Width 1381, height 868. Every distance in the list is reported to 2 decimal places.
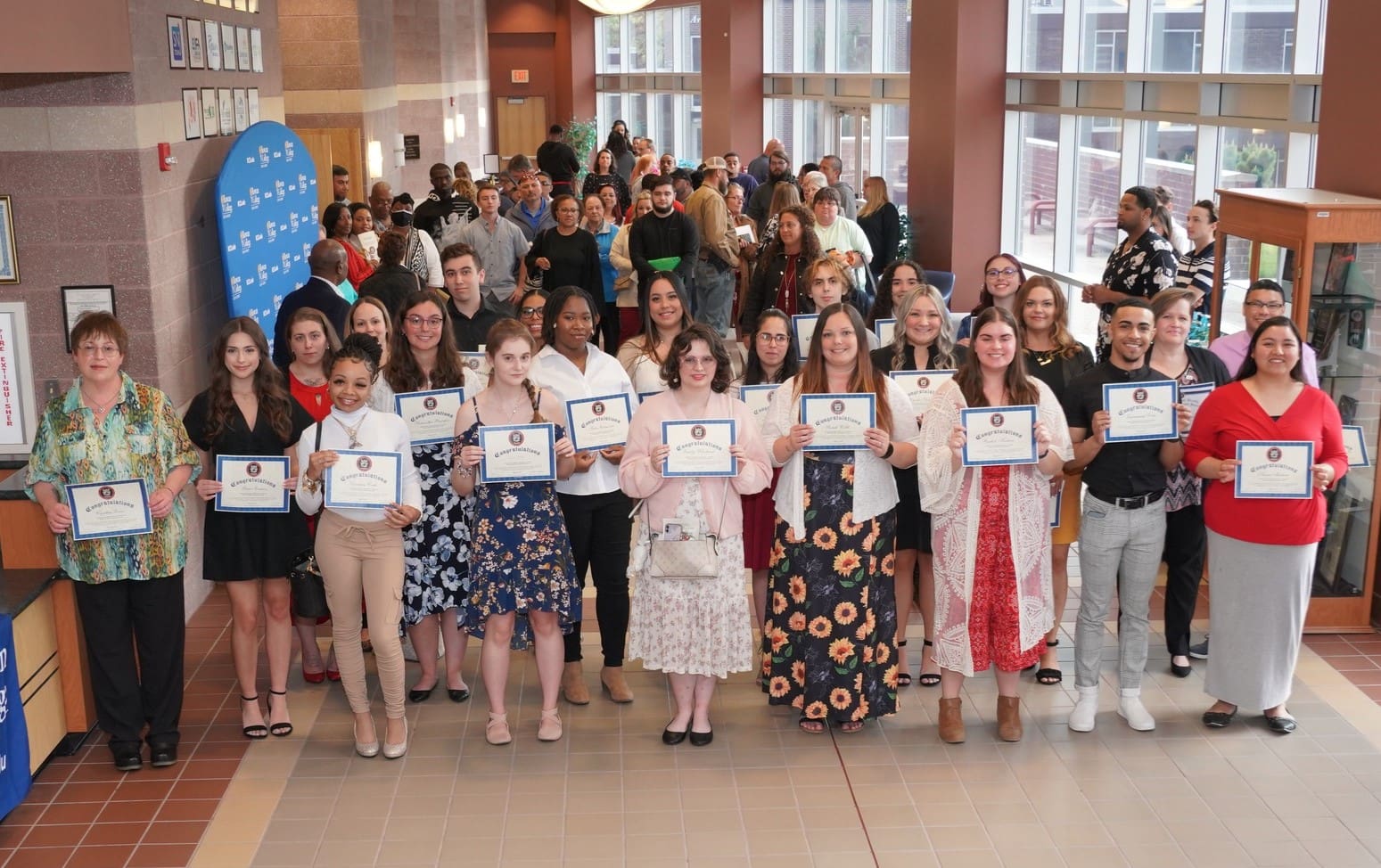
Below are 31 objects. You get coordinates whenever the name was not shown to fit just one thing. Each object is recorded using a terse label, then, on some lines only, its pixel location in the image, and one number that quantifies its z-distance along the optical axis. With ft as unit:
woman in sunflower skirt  16.76
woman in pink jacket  16.56
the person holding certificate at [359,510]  15.98
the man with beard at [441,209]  36.73
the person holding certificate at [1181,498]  17.88
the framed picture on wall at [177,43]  21.88
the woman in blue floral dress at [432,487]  17.90
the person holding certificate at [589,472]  17.84
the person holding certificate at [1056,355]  18.62
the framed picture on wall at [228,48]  24.82
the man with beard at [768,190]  42.16
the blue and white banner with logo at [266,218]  23.88
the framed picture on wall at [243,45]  25.82
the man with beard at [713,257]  33.91
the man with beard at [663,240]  31.22
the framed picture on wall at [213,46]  23.82
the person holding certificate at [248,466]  16.83
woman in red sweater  16.78
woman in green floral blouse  16.11
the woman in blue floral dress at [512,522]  16.79
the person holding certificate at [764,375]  18.24
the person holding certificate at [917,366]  18.57
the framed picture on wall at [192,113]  22.56
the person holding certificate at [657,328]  18.95
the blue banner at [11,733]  15.35
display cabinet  19.98
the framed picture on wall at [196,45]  22.76
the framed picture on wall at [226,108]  24.49
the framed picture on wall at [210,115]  23.62
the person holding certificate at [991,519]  16.52
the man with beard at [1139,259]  23.47
